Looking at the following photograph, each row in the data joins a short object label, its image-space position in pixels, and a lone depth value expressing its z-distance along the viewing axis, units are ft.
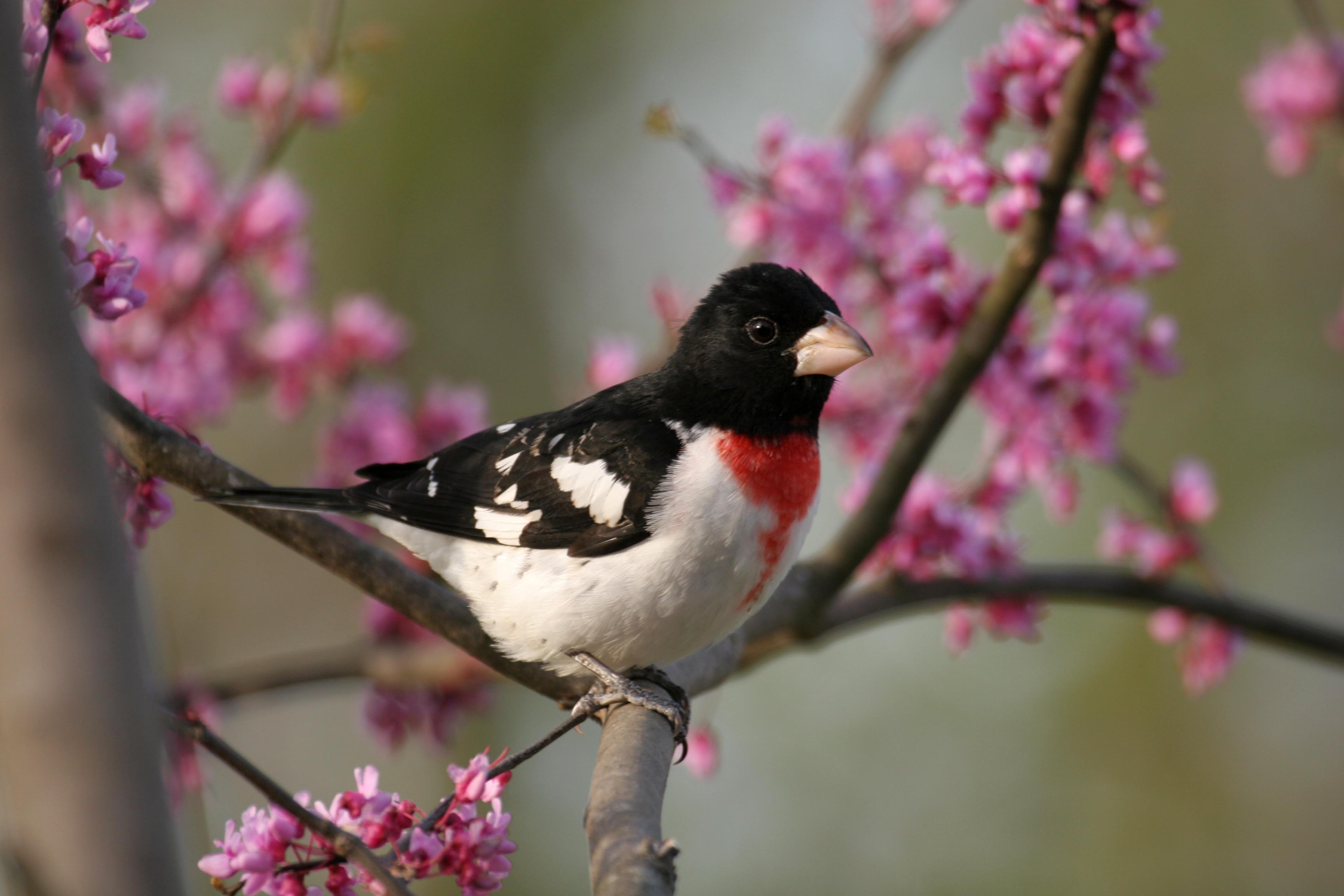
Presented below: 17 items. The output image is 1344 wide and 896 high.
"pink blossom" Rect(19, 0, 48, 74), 12.64
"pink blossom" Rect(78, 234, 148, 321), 14.05
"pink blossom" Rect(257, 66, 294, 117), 28.37
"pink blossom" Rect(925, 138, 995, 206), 20.10
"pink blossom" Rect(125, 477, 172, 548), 14.88
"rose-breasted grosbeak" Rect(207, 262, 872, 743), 17.57
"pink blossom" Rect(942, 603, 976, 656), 25.98
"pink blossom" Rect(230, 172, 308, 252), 29.17
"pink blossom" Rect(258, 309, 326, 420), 30.35
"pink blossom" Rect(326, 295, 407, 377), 30.73
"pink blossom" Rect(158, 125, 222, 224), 30.35
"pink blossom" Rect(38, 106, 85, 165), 12.84
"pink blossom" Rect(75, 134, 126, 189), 13.66
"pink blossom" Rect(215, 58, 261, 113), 28.58
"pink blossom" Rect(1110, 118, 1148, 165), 19.62
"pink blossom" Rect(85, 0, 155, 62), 14.10
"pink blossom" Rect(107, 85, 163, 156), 28.66
